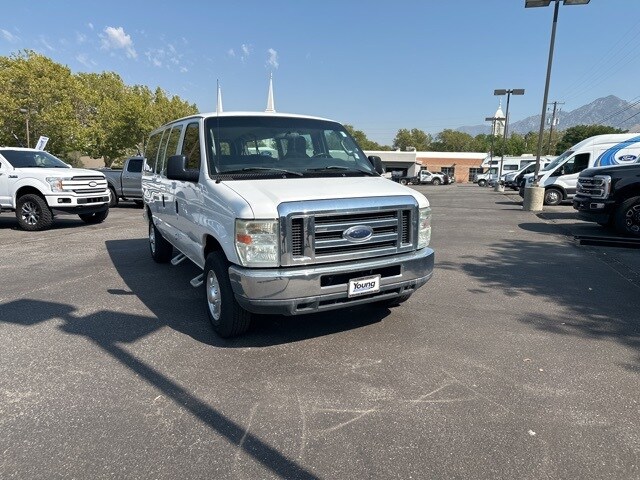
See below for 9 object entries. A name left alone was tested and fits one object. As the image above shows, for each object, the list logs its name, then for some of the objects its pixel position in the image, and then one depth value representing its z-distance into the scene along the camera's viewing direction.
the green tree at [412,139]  118.75
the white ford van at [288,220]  3.56
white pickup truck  10.71
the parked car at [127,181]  16.11
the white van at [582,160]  15.73
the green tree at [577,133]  75.96
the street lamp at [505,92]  30.73
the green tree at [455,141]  114.62
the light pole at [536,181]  14.59
